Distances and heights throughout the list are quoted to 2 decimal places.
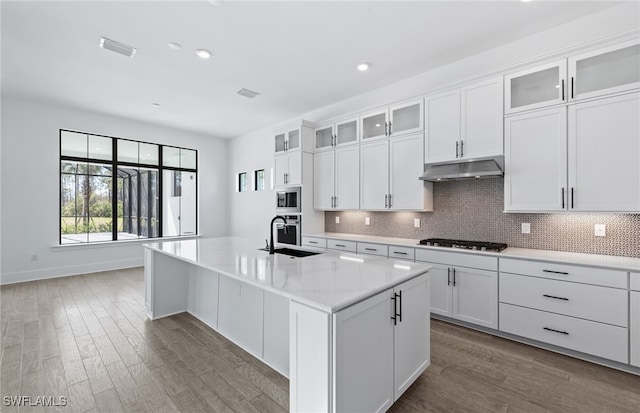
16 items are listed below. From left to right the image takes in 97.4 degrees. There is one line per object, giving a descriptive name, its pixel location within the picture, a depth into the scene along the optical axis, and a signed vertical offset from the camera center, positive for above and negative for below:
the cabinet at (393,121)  3.56 +1.15
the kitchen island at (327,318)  1.38 -0.72
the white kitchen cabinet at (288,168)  4.68 +0.64
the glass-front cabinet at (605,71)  2.27 +1.14
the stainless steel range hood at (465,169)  2.85 +0.40
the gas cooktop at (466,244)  2.88 -0.43
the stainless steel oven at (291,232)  4.73 -0.46
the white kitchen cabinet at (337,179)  4.22 +0.43
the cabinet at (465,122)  2.92 +0.92
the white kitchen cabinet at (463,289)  2.79 -0.88
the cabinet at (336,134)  4.25 +1.14
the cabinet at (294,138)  4.64 +1.16
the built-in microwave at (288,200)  4.76 +0.09
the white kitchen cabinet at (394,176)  3.54 +0.40
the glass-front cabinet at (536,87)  2.57 +1.14
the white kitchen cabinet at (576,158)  2.28 +0.43
